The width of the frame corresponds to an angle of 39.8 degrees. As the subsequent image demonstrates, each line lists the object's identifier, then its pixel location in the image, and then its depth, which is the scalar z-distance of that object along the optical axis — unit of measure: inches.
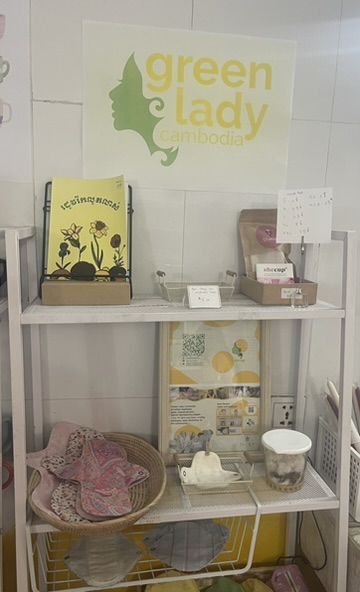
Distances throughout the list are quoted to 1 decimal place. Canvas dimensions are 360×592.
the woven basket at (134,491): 44.6
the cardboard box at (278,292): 52.1
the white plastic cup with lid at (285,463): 53.7
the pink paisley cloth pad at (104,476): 47.3
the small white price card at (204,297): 50.3
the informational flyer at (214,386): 59.4
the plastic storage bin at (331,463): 55.9
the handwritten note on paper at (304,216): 52.1
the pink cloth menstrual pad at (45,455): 47.7
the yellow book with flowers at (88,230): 52.0
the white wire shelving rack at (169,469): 45.9
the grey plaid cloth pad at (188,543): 55.0
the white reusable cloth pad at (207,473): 54.0
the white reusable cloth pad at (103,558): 51.5
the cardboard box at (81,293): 48.6
